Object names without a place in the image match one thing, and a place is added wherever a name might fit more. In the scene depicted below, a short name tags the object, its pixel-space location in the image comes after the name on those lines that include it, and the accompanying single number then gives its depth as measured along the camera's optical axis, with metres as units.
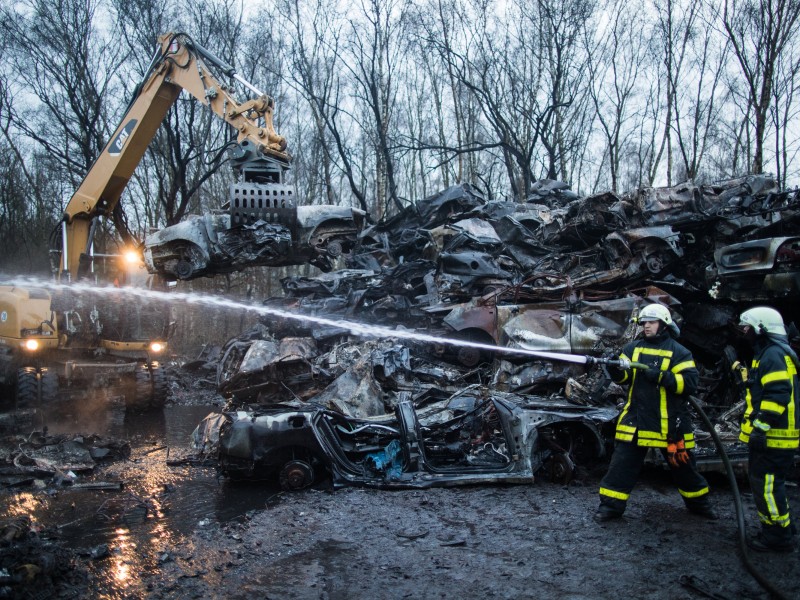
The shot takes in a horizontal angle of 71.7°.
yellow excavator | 9.10
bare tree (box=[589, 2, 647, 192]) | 21.47
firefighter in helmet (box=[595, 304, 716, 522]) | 4.47
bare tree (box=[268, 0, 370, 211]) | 21.19
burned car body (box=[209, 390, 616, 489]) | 5.48
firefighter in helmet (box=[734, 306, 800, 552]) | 4.02
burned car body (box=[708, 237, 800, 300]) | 7.45
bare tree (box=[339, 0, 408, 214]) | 20.58
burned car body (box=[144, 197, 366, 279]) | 8.58
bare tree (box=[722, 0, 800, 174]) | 15.32
